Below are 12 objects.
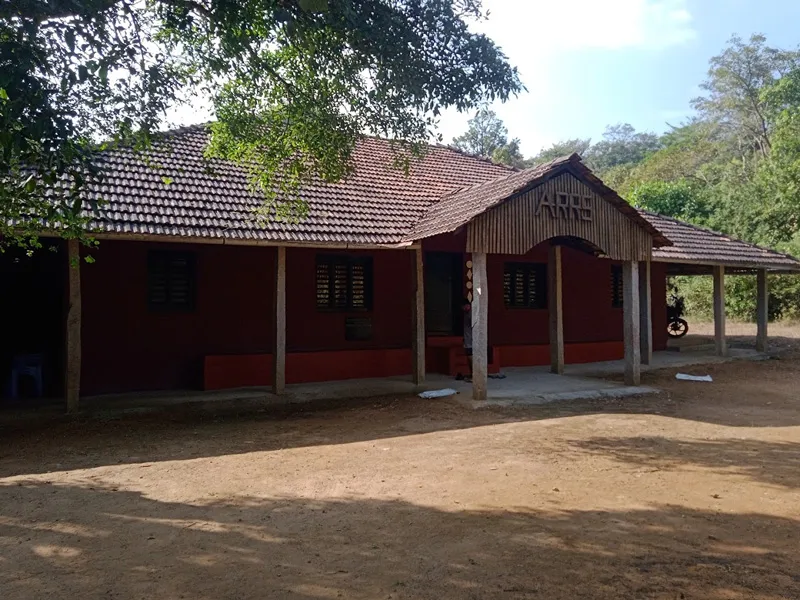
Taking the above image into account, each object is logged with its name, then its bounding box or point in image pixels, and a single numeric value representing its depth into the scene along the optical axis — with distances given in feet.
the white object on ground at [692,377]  38.40
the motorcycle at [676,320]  65.36
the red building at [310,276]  30.04
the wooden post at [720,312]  47.98
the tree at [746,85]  116.26
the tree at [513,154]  153.26
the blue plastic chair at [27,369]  30.53
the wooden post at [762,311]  50.78
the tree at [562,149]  179.88
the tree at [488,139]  161.68
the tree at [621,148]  193.67
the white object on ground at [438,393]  31.89
